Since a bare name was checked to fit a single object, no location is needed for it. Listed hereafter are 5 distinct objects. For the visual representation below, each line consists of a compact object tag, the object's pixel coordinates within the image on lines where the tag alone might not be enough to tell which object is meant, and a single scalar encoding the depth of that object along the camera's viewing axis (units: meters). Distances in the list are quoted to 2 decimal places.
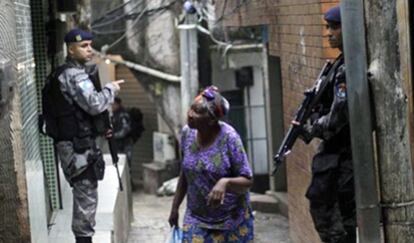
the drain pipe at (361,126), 7.18
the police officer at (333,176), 9.11
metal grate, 15.21
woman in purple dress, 10.38
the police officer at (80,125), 12.02
